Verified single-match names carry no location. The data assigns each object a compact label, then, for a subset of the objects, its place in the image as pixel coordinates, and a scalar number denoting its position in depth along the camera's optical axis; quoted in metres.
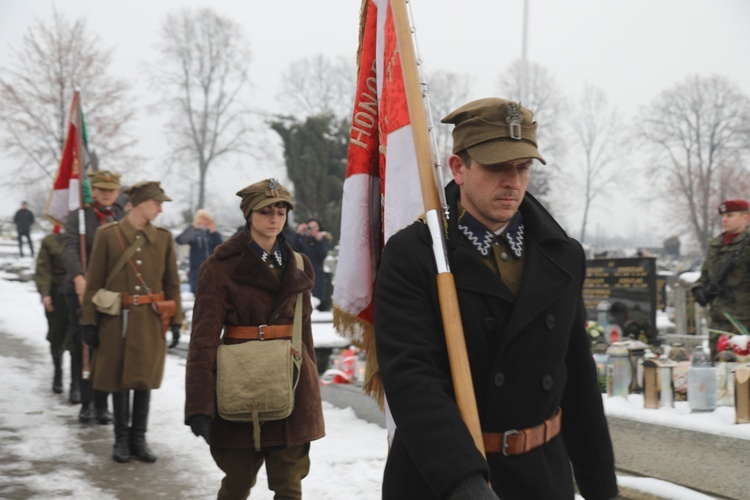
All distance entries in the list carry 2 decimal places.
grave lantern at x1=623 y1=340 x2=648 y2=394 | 6.78
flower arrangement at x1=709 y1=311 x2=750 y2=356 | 6.29
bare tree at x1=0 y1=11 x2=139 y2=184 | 30.75
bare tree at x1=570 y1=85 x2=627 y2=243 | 52.75
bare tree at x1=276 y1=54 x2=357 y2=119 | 55.53
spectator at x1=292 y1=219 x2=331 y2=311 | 14.62
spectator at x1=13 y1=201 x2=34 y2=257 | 30.77
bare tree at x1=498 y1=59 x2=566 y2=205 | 45.88
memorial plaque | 11.60
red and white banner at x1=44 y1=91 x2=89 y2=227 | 8.70
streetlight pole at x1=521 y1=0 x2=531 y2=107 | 14.57
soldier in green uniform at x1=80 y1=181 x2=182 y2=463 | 6.43
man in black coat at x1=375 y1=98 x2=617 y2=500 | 2.29
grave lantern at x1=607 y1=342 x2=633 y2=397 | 6.50
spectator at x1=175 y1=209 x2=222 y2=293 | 14.12
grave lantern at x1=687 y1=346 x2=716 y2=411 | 5.71
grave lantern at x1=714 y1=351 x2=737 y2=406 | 5.85
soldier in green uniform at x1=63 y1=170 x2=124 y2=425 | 7.78
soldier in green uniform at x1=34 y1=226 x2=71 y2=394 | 9.02
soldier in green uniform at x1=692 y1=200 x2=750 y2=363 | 7.80
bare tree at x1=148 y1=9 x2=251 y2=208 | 48.31
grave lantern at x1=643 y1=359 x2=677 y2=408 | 6.01
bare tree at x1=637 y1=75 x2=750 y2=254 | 48.50
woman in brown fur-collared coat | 4.23
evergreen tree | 30.58
